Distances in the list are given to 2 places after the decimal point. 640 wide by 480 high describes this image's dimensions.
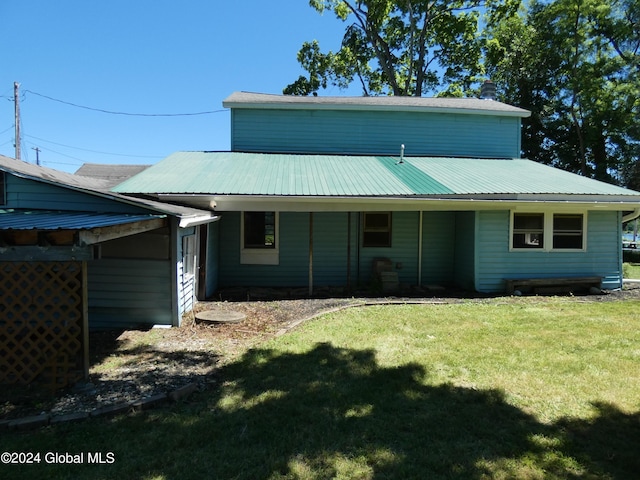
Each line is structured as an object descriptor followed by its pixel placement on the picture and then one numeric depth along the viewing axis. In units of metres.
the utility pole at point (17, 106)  23.95
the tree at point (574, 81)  23.02
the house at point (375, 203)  9.34
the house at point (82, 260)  4.09
